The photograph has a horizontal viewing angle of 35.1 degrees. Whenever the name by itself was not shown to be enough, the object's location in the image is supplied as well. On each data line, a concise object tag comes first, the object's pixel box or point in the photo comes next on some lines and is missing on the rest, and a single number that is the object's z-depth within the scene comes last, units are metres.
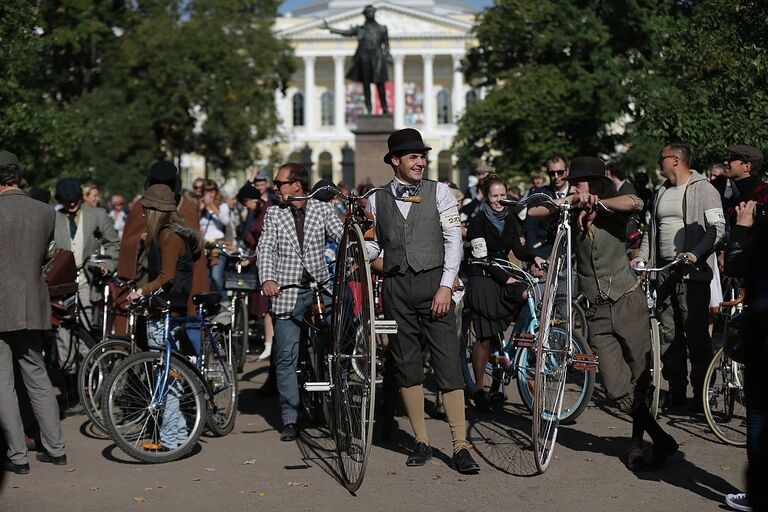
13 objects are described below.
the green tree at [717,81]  12.35
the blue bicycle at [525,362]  8.71
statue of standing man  28.31
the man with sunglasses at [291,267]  9.23
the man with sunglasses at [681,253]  9.41
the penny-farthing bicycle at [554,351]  7.20
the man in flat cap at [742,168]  9.89
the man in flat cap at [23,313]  7.92
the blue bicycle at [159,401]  8.11
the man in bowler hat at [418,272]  7.84
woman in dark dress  10.23
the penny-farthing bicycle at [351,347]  7.03
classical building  105.00
